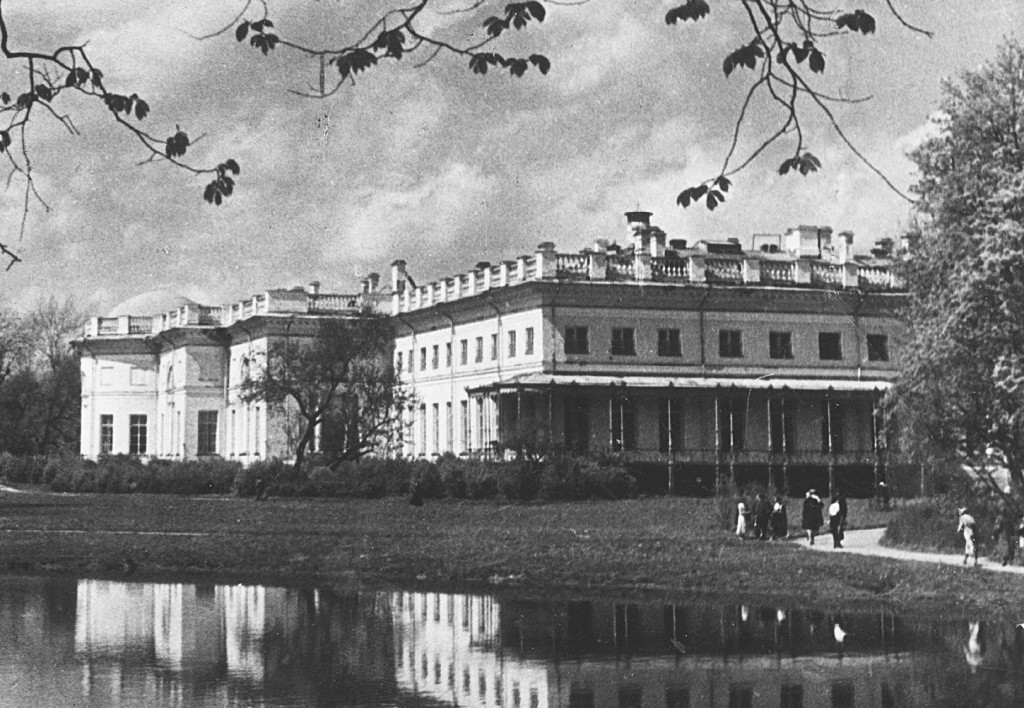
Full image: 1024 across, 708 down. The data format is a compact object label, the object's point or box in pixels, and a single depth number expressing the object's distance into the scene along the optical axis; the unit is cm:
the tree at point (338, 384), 6003
